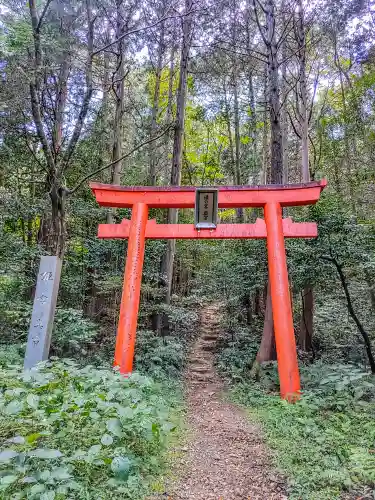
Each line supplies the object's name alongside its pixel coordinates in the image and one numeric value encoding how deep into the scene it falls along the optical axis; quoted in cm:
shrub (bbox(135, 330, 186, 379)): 645
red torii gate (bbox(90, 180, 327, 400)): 524
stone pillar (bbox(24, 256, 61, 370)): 433
